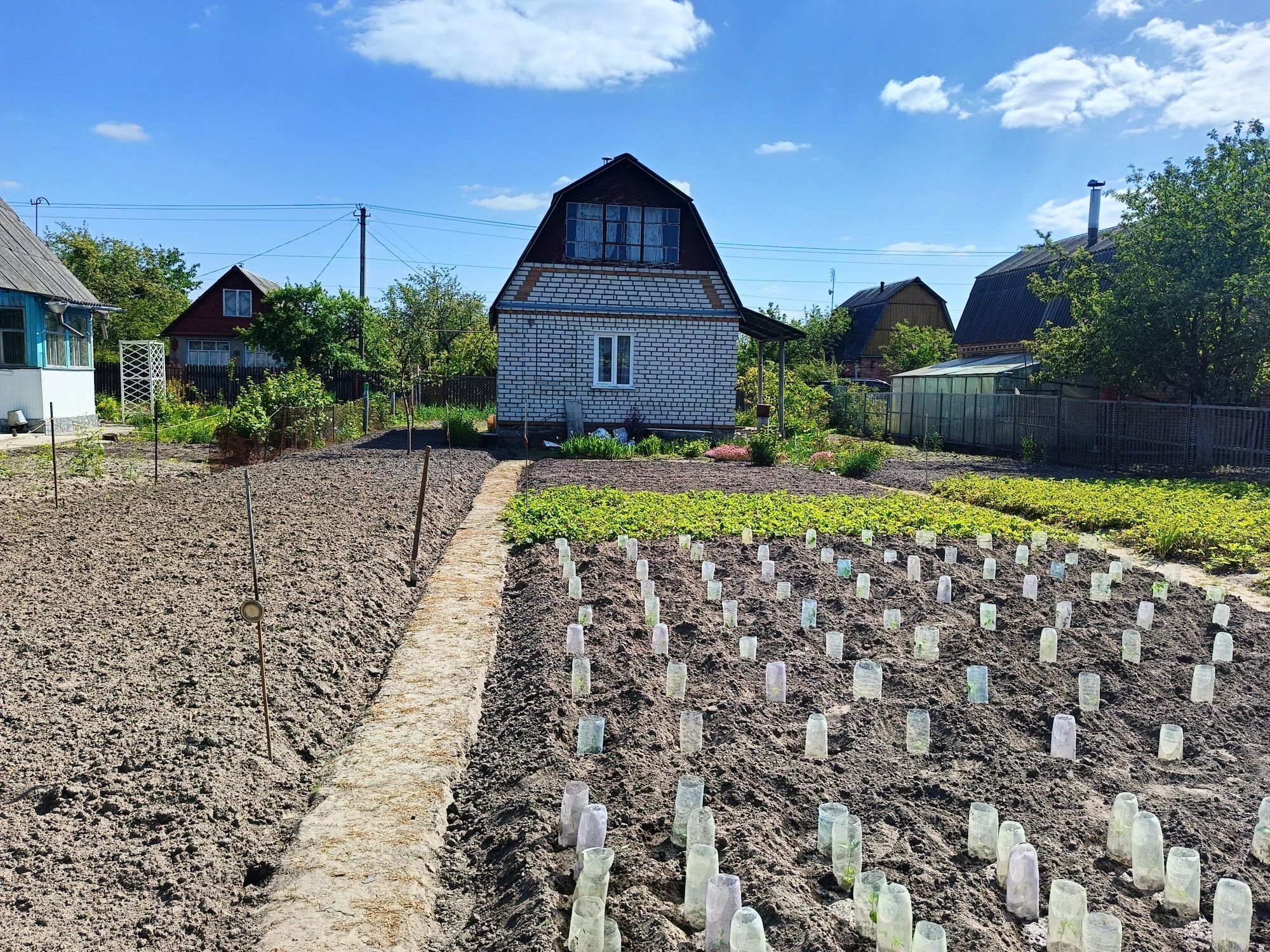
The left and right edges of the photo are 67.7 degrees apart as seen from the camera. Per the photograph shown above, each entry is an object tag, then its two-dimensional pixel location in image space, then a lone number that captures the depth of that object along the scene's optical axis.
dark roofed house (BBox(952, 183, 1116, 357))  33.81
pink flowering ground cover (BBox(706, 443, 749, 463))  18.52
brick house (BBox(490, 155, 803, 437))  20.86
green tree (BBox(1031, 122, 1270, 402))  17.11
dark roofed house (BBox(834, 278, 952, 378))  50.69
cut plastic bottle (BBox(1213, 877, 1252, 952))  2.83
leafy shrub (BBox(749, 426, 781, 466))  17.45
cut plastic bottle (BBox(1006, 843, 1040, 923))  3.06
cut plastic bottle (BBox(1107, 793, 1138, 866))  3.38
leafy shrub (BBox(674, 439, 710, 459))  19.33
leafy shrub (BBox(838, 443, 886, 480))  15.96
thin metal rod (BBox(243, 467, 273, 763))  4.09
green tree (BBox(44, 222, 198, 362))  42.25
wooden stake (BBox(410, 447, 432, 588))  7.83
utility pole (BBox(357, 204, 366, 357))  27.23
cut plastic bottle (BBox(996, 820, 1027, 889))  3.19
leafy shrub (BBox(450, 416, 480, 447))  20.20
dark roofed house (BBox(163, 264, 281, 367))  42.16
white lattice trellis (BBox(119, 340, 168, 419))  27.98
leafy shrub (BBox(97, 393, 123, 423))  27.08
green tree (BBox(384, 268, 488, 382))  43.81
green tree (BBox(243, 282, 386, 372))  25.73
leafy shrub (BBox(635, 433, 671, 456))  19.38
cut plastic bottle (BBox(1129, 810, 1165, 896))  3.22
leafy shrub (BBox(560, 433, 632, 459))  18.44
